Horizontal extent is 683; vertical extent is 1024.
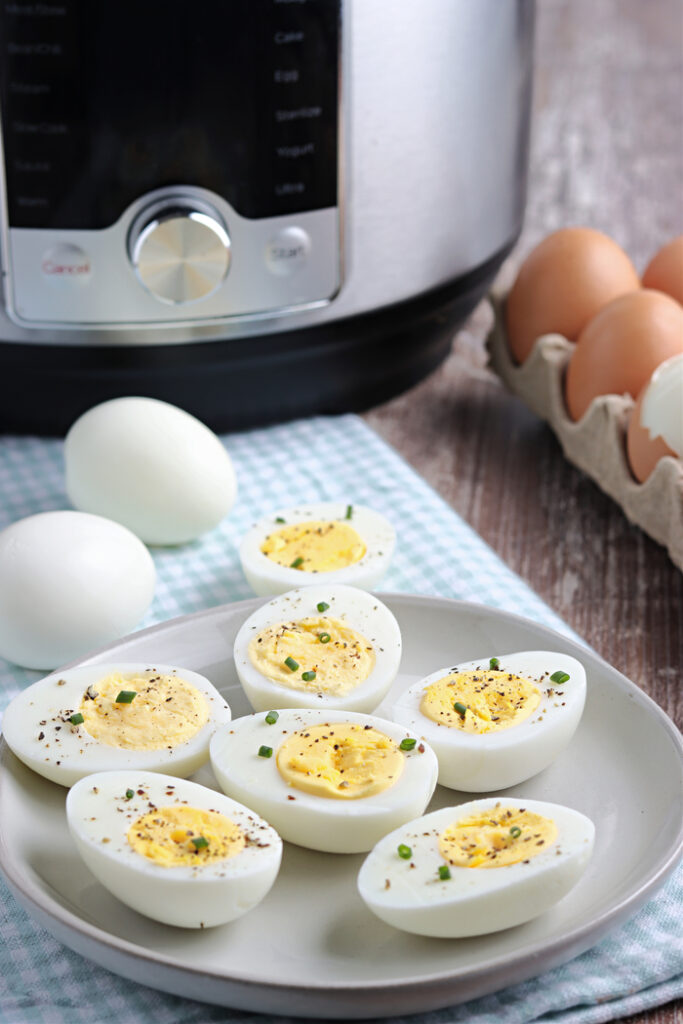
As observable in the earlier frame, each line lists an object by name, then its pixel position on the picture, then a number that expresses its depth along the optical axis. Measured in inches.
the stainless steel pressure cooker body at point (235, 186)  28.1
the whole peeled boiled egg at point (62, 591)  26.0
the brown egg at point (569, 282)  32.1
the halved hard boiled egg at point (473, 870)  21.3
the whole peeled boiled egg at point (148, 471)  28.6
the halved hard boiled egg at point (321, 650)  24.1
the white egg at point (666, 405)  28.4
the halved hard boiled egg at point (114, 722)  23.2
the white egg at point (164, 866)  21.4
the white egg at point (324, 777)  22.3
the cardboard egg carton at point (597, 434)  28.4
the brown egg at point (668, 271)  32.2
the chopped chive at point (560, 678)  24.0
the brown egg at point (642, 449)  28.8
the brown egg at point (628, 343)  29.7
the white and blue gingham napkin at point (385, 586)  22.0
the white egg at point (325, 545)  27.0
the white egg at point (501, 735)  23.2
